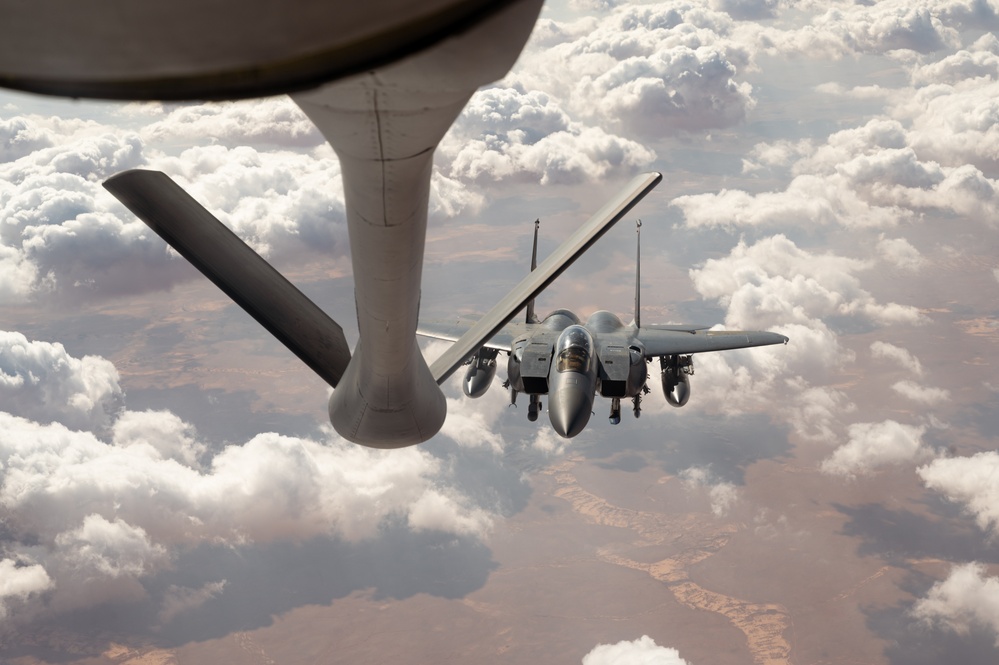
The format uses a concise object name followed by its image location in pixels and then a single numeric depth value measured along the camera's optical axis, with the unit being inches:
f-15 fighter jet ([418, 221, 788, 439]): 1411.2
